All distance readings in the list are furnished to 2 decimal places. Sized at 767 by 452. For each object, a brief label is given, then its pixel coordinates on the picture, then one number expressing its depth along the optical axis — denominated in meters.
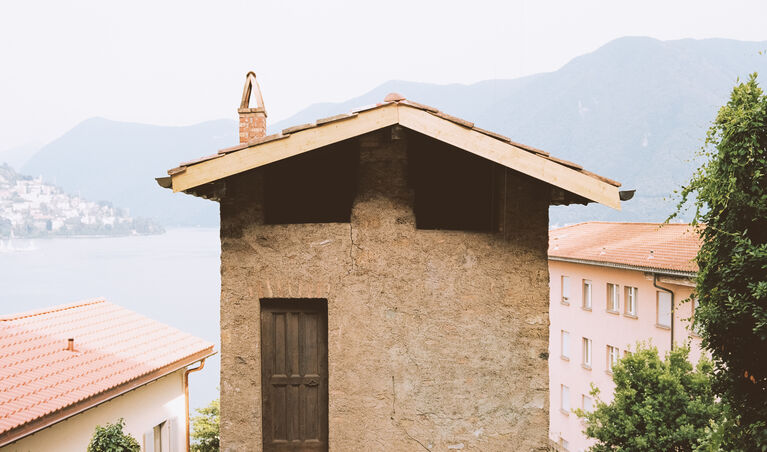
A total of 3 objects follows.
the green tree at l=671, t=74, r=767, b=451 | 7.11
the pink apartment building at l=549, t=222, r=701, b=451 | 21.73
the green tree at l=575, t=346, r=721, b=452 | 15.53
